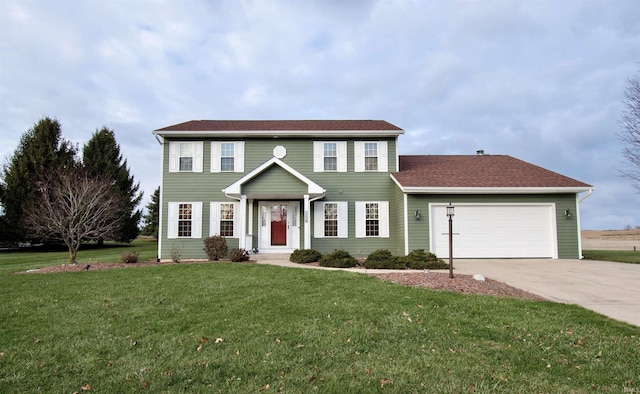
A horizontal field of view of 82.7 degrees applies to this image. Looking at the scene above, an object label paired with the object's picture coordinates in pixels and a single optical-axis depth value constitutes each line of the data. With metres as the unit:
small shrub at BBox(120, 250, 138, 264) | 12.56
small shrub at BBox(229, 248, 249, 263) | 12.01
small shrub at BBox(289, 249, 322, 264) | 12.20
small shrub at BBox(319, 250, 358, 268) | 11.05
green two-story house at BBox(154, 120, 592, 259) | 14.20
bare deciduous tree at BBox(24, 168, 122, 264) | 12.70
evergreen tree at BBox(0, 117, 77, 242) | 25.25
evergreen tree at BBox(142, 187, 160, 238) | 42.75
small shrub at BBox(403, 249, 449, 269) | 10.80
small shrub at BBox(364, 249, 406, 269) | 10.82
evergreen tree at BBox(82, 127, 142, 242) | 29.46
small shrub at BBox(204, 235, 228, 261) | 13.07
